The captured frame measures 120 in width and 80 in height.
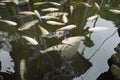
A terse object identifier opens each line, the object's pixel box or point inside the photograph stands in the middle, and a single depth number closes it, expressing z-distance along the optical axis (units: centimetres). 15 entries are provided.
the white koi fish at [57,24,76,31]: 177
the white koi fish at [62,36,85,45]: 165
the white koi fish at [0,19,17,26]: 182
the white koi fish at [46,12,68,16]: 191
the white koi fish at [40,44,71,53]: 160
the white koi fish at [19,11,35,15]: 190
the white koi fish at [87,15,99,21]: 191
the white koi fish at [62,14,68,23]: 185
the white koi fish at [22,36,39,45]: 165
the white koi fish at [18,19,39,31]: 177
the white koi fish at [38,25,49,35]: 175
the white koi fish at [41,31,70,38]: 172
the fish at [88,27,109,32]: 180
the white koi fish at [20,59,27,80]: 144
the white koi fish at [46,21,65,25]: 181
